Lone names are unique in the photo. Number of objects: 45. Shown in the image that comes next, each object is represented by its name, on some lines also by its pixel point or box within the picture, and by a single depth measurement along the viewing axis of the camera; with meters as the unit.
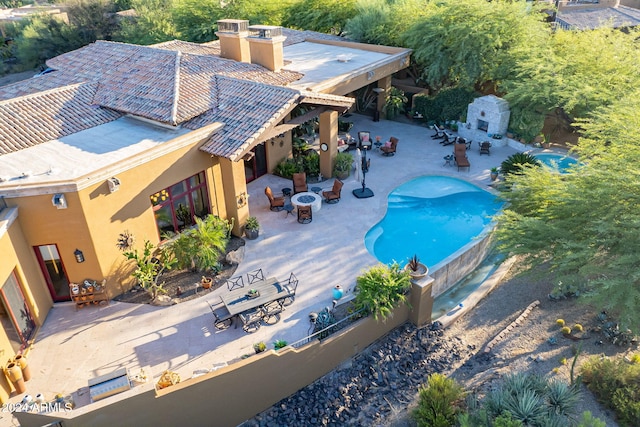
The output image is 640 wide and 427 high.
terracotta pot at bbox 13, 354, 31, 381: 12.49
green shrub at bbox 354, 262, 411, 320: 14.50
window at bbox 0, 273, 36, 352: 12.94
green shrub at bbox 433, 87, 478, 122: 29.21
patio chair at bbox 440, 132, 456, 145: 27.50
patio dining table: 14.41
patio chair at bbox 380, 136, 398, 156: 25.77
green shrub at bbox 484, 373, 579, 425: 11.72
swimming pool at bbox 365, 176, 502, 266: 18.75
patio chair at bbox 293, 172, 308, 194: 21.41
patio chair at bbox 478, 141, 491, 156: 25.90
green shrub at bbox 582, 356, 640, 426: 12.42
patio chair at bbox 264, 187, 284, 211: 20.45
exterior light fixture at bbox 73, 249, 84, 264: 14.69
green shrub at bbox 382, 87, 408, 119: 30.34
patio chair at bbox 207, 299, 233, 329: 14.25
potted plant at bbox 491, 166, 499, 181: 23.33
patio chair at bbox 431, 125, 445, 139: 28.20
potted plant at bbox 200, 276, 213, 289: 16.06
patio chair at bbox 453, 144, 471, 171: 24.16
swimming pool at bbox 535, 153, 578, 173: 25.00
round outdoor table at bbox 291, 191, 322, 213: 20.02
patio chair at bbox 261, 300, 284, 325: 14.73
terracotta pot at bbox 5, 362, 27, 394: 12.15
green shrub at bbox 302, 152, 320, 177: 23.48
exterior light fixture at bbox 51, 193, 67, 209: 13.66
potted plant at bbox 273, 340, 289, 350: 13.53
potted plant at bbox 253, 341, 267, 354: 13.39
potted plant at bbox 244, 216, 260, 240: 18.55
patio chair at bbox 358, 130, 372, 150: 25.66
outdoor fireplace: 26.89
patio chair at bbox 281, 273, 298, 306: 15.22
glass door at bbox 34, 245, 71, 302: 14.68
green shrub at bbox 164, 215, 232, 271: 16.30
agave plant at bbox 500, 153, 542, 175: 22.53
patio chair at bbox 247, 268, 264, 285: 16.21
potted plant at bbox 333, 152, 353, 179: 23.28
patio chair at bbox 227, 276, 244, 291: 16.03
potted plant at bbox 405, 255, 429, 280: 15.25
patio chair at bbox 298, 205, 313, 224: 19.61
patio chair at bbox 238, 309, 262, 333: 14.36
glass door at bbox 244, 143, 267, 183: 23.09
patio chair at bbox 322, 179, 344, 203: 21.17
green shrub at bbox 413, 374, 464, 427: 12.46
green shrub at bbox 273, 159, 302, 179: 23.28
